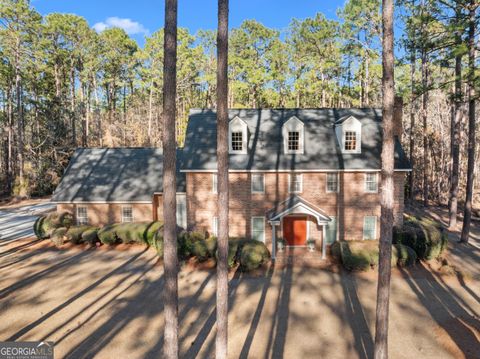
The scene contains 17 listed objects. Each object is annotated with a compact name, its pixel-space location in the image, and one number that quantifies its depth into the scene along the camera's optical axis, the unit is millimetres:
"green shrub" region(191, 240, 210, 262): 17516
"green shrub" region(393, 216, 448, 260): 17422
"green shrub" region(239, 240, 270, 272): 16562
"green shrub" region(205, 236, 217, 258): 17531
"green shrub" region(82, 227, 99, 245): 20906
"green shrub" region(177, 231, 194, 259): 18016
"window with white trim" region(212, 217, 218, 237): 20469
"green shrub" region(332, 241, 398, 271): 16391
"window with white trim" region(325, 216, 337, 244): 19922
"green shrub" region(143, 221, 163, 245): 20734
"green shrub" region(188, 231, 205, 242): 18814
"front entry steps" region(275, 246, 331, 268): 18016
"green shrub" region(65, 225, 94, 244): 21156
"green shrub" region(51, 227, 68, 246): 20922
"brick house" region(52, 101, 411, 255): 19531
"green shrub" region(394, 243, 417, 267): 16703
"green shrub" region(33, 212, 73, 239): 21766
